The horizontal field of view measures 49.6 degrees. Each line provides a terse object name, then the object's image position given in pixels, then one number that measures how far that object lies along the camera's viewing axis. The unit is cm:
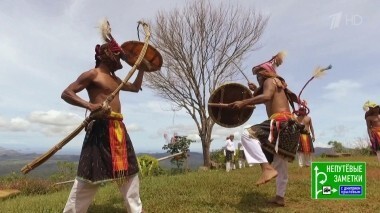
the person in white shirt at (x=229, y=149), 1883
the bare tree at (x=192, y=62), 2092
